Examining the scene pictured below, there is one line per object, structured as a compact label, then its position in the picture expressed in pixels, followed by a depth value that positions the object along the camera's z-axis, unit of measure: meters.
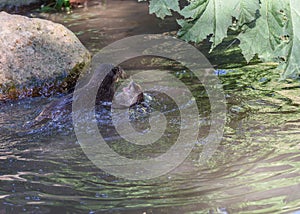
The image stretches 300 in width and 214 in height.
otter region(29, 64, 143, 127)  9.64
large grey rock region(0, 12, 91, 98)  11.45
